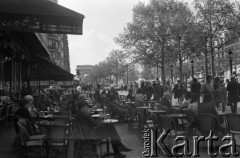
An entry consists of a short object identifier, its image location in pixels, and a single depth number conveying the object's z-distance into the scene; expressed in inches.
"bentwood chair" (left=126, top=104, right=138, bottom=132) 497.4
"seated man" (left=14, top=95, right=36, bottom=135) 321.5
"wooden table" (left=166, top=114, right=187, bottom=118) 384.7
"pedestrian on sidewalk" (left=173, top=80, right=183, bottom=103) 985.5
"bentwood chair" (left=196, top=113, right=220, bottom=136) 322.0
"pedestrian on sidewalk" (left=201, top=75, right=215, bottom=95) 649.5
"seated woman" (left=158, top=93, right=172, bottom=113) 499.2
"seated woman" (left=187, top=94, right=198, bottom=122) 362.9
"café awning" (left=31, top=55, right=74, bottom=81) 878.2
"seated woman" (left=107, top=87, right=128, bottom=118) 593.9
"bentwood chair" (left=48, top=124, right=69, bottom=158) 286.2
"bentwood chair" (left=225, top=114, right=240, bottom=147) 315.3
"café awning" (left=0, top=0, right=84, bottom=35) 341.7
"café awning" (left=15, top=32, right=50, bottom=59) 664.6
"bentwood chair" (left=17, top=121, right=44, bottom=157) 277.7
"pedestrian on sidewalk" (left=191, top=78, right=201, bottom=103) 714.2
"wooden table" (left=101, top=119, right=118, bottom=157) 326.0
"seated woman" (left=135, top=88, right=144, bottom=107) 743.8
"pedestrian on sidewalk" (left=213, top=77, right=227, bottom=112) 678.5
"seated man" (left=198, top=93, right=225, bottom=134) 365.4
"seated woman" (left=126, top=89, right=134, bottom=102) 887.9
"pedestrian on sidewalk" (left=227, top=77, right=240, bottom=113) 622.2
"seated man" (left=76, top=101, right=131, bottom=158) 303.1
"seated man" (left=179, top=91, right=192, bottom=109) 474.8
